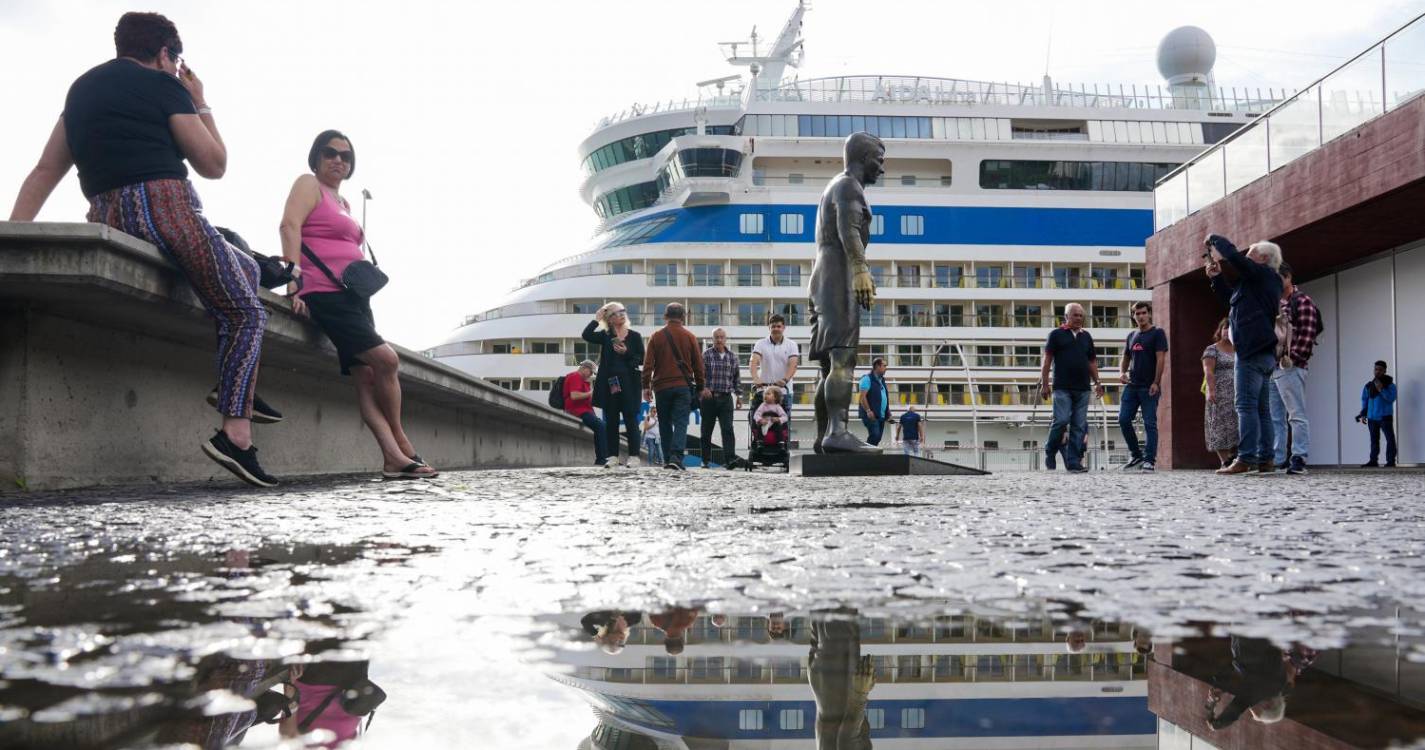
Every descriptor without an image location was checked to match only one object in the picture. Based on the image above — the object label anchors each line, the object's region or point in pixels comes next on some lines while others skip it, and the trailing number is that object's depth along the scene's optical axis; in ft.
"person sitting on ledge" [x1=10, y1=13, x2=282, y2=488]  12.67
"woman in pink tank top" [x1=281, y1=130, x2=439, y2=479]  16.21
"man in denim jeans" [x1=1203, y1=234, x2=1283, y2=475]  22.53
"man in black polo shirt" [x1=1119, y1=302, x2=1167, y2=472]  34.24
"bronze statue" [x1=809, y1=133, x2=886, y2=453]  24.00
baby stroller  37.50
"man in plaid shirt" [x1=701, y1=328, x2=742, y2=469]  35.06
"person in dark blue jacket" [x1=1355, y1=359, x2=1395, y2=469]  39.50
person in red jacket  40.65
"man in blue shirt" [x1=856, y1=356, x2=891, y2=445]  43.01
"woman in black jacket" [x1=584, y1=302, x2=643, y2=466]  29.07
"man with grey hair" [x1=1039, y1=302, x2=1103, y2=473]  31.55
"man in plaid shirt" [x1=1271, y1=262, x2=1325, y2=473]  23.93
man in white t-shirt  34.78
